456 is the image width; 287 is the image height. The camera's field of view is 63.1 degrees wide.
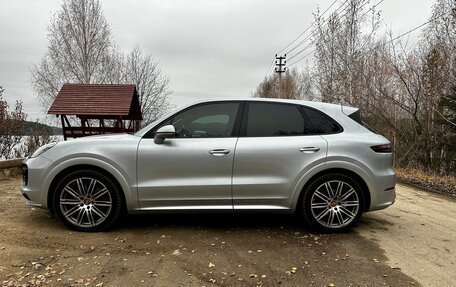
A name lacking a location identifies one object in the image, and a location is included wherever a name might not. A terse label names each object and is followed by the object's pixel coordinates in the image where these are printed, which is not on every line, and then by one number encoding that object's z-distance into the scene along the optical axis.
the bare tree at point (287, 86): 52.99
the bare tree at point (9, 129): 10.65
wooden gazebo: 13.00
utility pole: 40.97
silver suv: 4.25
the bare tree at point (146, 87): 33.88
